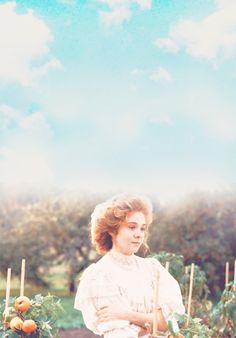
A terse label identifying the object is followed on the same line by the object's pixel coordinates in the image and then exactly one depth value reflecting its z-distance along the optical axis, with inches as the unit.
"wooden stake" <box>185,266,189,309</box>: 176.5
